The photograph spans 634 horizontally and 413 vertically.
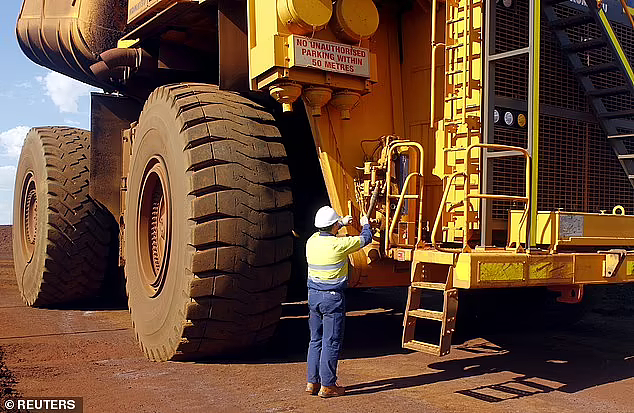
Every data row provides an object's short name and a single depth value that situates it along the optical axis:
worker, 5.07
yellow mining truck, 5.16
